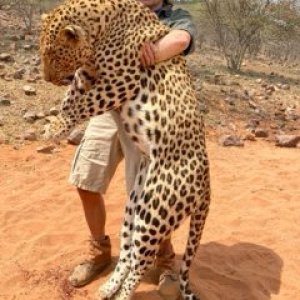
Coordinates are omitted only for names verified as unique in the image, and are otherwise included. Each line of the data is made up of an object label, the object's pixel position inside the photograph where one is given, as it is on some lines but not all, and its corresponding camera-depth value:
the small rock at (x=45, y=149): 6.30
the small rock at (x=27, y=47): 11.34
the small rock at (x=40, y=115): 7.25
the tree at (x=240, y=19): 15.24
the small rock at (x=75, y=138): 6.57
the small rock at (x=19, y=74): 8.77
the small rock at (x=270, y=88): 11.58
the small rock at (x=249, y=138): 7.72
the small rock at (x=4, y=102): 7.56
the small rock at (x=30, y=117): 7.14
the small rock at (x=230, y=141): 7.19
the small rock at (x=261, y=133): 7.90
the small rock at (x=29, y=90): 8.09
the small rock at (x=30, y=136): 6.62
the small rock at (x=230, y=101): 9.47
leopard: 2.49
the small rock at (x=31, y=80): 8.70
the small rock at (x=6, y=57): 9.73
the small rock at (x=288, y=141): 7.45
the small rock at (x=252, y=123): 8.41
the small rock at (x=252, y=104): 9.66
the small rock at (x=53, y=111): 7.32
